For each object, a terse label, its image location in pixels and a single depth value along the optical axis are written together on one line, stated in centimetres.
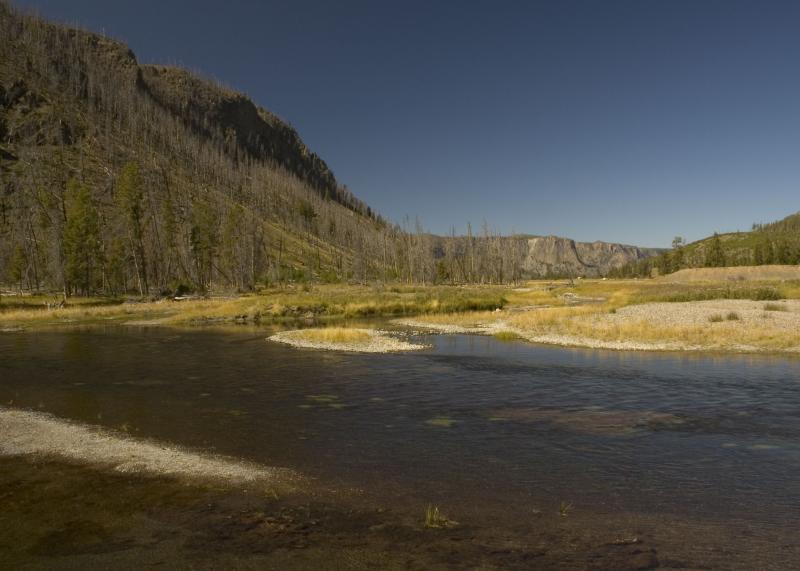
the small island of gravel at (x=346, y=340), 3572
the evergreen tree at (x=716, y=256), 17038
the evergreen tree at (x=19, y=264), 9000
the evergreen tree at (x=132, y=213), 9212
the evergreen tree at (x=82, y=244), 7725
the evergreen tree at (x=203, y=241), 10591
